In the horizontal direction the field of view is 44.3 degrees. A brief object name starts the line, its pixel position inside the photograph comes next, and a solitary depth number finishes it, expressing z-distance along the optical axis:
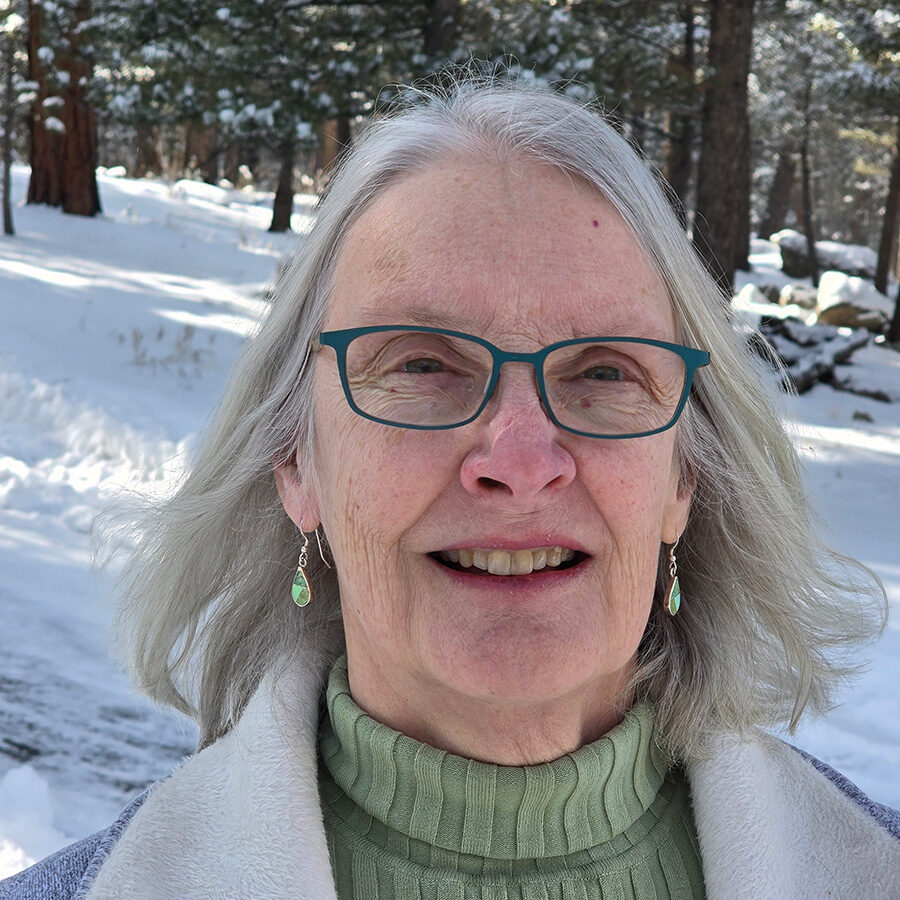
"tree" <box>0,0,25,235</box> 11.22
